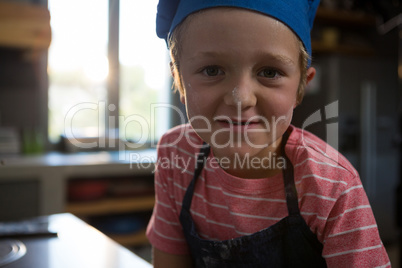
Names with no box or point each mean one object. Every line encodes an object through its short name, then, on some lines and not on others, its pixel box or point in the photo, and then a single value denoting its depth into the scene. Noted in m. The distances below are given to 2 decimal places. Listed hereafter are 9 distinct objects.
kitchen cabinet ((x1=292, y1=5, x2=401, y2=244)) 2.39
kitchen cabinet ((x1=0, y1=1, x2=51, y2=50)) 2.04
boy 0.39
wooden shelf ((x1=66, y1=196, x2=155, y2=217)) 2.10
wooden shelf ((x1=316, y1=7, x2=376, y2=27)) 2.72
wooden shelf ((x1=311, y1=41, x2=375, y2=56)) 2.85
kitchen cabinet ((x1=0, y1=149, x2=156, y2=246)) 1.96
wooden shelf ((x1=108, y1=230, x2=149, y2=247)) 2.21
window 2.52
